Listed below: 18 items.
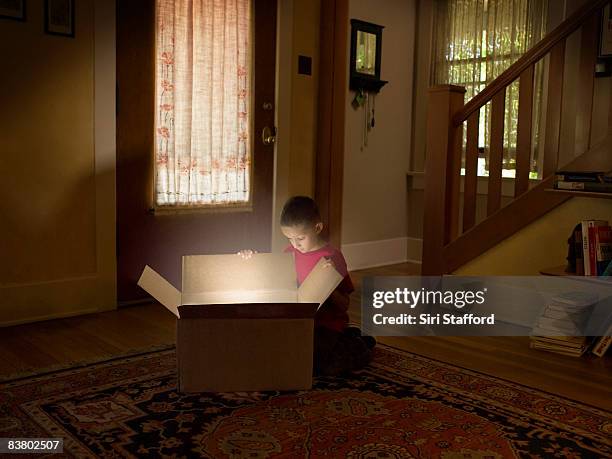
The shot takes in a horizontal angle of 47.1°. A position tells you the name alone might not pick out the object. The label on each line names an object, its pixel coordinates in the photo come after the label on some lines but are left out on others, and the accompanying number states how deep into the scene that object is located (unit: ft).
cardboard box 7.07
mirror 16.16
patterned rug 6.33
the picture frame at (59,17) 10.62
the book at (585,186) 9.83
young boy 8.50
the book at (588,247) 9.84
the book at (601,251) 9.81
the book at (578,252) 9.97
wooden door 11.60
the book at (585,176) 9.96
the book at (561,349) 9.74
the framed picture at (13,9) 10.15
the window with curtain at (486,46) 15.56
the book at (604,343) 9.77
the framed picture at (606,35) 14.20
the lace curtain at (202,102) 12.00
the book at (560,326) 9.88
